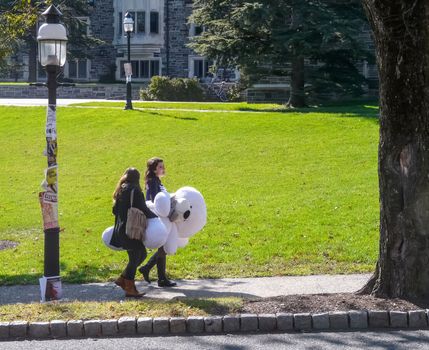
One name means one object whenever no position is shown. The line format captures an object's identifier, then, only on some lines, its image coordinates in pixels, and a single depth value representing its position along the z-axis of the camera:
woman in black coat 10.18
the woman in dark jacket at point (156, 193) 10.73
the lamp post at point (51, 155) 10.17
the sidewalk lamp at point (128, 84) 30.58
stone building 53.56
